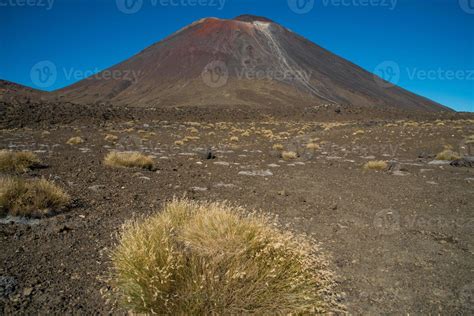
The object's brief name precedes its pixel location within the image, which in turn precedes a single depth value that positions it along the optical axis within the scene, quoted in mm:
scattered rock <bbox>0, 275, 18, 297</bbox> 2754
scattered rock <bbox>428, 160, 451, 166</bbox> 11902
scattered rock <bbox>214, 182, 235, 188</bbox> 7627
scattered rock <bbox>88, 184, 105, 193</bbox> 6302
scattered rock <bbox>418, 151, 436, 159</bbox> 13669
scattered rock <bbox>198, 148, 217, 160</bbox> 11961
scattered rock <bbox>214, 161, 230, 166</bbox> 10894
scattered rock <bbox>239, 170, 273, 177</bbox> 9362
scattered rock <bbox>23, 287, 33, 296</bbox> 2786
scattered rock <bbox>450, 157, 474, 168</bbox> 11289
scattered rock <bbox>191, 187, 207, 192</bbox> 7071
